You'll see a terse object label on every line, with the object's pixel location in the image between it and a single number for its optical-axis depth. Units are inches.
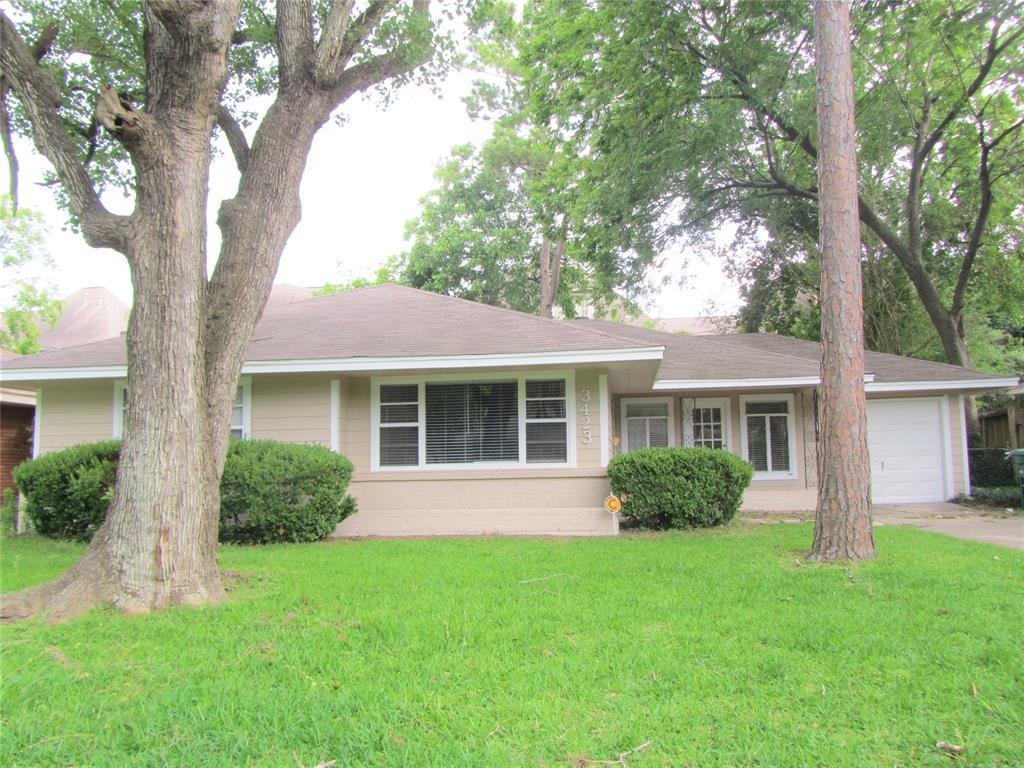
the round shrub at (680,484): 385.1
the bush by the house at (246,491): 353.7
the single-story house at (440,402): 396.8
